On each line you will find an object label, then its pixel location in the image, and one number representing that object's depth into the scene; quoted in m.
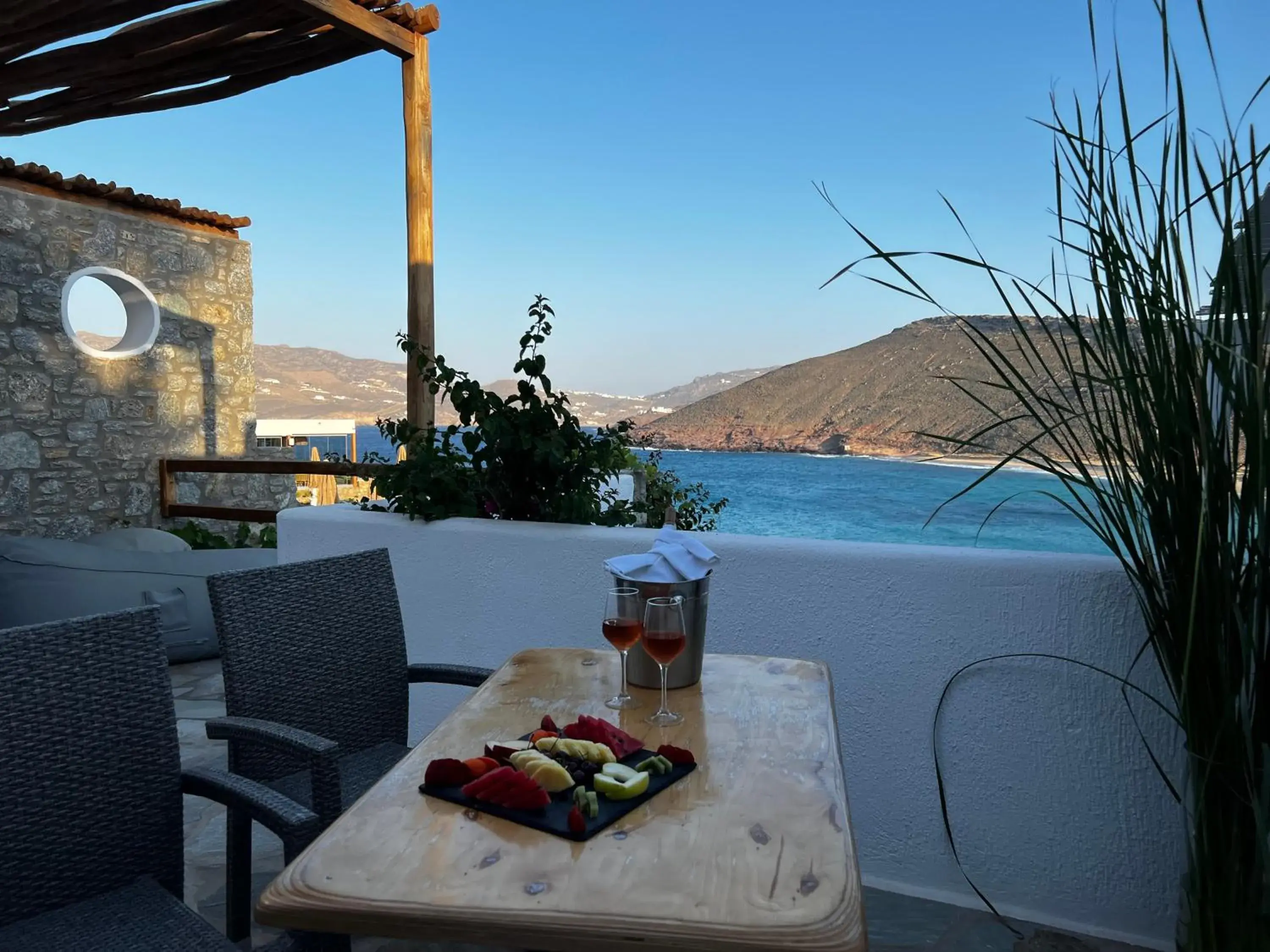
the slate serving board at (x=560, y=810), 1.03
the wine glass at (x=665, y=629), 1.37
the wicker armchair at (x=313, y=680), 1.58
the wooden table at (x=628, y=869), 0.85
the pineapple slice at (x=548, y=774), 1.12
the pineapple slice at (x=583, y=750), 1.19
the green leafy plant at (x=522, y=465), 2.72
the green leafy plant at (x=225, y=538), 5.45
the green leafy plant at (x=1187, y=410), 1.38
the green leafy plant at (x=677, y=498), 6.41
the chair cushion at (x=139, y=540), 4.99
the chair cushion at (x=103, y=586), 3.80
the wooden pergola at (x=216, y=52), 3.36
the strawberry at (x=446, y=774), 1.14
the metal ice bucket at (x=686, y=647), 1.56
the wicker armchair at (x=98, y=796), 1.25
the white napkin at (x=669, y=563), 1.58
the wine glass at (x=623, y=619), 1.43
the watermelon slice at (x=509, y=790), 1.07
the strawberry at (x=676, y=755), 1.22
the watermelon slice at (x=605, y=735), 1.25
